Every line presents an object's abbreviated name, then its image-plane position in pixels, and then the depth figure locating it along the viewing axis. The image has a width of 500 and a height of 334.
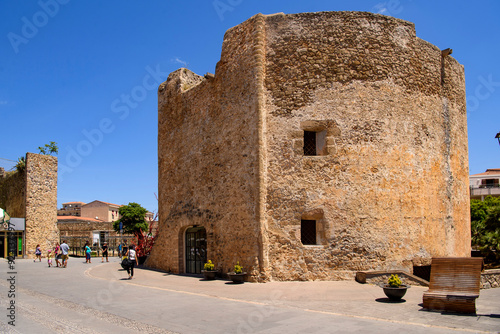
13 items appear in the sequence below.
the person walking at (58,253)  20.38
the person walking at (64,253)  20.02
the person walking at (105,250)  24.19
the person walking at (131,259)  13.97
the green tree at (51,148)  31.66
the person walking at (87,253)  22.98
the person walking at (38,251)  25.46
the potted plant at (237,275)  11.48
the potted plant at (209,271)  12.54
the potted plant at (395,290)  8.53
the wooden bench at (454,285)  7.27
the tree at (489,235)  15.05
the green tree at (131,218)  49.79
